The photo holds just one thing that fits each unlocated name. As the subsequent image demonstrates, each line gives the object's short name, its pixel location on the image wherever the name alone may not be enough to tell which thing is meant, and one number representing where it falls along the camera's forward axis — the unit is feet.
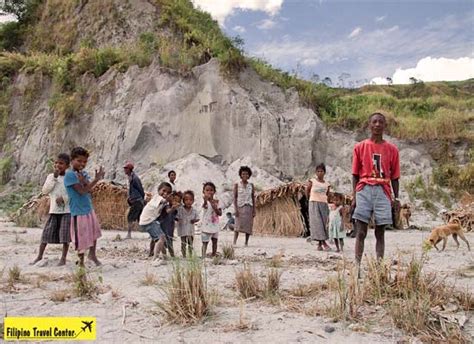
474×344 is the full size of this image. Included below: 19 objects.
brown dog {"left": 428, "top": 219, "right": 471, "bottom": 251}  26.48
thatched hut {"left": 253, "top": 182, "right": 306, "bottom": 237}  37.60
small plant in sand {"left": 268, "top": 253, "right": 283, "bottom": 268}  18.39
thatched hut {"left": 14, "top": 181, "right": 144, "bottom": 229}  41.57
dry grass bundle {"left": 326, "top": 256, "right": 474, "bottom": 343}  11.30
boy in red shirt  17.28
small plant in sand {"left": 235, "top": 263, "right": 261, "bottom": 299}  14.46
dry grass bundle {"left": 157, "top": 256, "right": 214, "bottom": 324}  12.39
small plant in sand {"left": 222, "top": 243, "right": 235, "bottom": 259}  22.63
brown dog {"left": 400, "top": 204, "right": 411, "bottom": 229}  43.42
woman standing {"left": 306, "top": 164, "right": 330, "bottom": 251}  28.12
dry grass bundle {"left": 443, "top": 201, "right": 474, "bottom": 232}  42.22
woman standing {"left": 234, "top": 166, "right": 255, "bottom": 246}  29.78
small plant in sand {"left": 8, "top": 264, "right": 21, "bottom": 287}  16.91
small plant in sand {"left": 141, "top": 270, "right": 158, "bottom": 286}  16.37
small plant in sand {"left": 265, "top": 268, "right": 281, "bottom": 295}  14.55
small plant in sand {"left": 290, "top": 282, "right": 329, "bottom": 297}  14.56
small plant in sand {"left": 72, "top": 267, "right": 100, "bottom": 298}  14.89
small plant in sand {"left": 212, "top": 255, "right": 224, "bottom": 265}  21.17
